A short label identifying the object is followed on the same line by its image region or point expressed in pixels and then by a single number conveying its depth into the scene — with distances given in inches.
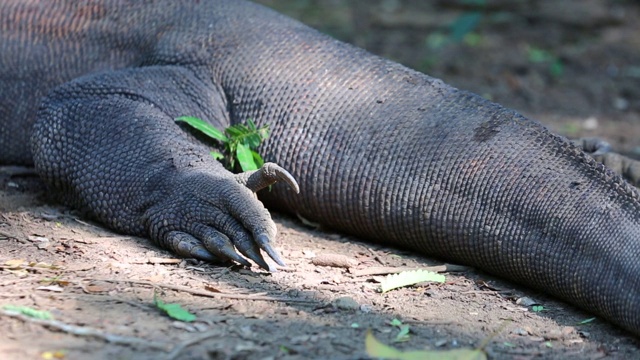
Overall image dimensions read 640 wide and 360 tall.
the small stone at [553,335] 197.2
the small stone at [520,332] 197.0
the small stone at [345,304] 197.6
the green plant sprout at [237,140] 253.9
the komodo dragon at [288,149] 215.3
